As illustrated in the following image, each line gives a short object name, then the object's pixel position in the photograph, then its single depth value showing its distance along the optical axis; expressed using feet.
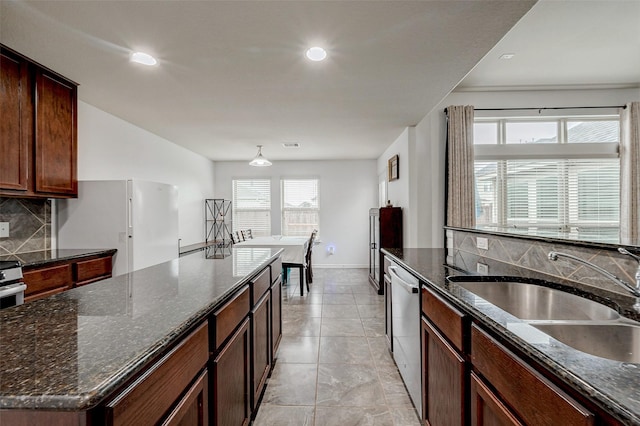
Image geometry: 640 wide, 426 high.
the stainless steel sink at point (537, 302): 3.85
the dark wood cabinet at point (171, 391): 2.22
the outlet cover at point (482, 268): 5.58
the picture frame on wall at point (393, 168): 15.75
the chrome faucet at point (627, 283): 3.42
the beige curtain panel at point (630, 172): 12.76
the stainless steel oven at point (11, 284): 6.02
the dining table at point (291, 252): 14.82
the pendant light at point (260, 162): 15.38
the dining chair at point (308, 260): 16.07
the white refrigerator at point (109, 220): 9.51
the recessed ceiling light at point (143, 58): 7.18
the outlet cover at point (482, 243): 6.95
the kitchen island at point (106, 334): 1.88
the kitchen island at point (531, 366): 1.87
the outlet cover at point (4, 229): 8.23
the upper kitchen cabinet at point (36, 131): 7.38
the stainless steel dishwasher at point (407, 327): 5.78
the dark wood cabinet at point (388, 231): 15.16
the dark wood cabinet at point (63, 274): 7.02
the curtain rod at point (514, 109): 13.70
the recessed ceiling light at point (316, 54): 7.02
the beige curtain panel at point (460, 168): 13.26
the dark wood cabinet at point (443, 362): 3.83
